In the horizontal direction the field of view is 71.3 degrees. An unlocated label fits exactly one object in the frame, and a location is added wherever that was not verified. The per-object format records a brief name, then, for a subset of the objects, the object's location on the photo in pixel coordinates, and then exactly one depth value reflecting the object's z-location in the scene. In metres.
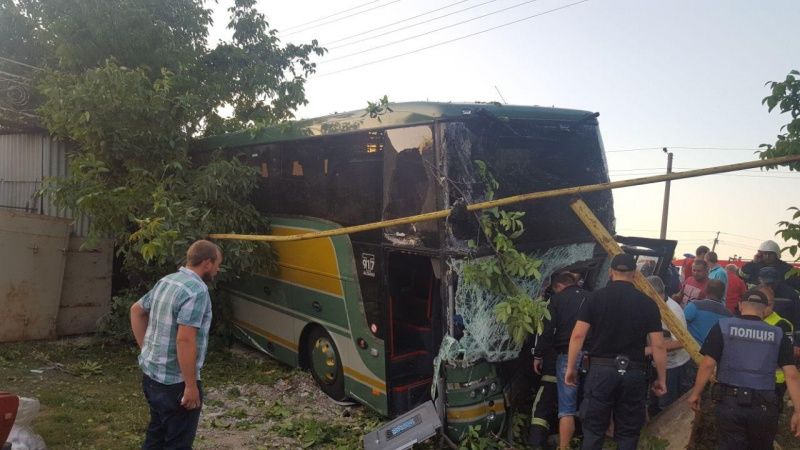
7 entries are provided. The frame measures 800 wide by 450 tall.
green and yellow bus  4.82
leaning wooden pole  4.53
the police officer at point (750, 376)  3.90
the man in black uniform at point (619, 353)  4.18
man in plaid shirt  3.43
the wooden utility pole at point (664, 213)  24.27
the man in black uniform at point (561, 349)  4.84
